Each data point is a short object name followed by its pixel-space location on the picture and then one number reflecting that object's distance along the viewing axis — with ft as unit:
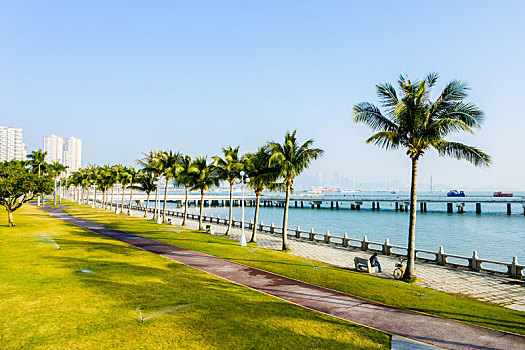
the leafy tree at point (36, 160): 291.17
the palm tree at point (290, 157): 88.79
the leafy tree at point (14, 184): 107.80
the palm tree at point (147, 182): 185.57
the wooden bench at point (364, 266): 66.33
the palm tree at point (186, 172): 134.80
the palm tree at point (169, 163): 165.07
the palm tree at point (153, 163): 167.12
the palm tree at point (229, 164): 118.67
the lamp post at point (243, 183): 94.73
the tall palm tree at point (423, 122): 59.36
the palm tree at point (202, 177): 130.52
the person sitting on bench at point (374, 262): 67.34
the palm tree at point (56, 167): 349.72
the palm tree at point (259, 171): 96.53
